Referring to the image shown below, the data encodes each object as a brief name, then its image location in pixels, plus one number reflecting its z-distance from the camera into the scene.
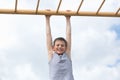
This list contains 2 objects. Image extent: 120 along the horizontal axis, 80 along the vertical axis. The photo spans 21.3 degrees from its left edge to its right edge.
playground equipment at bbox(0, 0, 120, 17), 5.60
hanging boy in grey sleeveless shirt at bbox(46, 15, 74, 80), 5.25
